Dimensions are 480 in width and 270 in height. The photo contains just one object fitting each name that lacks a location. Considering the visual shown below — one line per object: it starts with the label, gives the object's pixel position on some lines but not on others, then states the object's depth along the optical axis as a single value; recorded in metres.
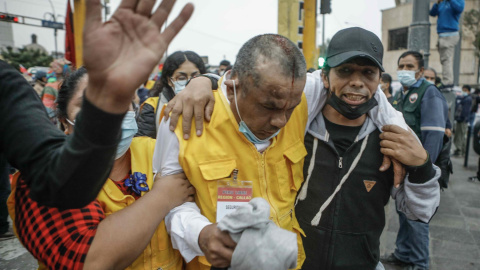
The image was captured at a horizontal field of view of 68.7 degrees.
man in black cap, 1.85
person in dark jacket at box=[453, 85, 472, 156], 10.49
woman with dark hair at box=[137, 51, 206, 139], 3.60
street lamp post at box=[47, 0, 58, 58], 24.37
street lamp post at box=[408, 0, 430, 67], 5.38
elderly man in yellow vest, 1.53
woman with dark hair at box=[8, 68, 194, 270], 1.23
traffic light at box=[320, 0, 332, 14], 6.59
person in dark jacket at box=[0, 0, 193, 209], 0.84
